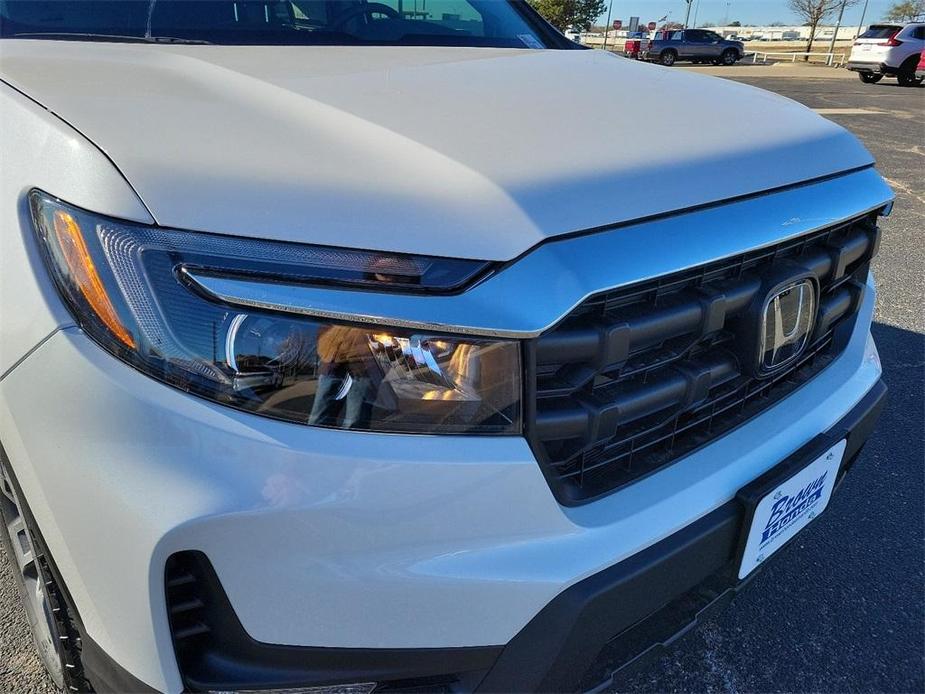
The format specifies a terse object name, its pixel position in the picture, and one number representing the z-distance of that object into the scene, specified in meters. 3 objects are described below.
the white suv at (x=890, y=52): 20.56
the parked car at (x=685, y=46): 31.41
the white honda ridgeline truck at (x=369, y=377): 1.04
